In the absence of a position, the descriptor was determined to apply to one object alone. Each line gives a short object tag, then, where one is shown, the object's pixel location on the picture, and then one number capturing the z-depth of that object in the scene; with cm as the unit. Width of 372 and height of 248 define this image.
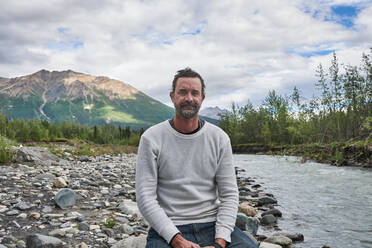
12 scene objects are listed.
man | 307
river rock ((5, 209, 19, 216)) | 480
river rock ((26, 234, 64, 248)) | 373
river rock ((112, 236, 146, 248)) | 385
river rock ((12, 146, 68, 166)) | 1062
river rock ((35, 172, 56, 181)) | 757
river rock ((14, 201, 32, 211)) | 511
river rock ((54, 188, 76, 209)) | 568
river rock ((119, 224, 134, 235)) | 491
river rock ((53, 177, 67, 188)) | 698
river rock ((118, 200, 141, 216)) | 596
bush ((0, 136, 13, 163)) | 973
